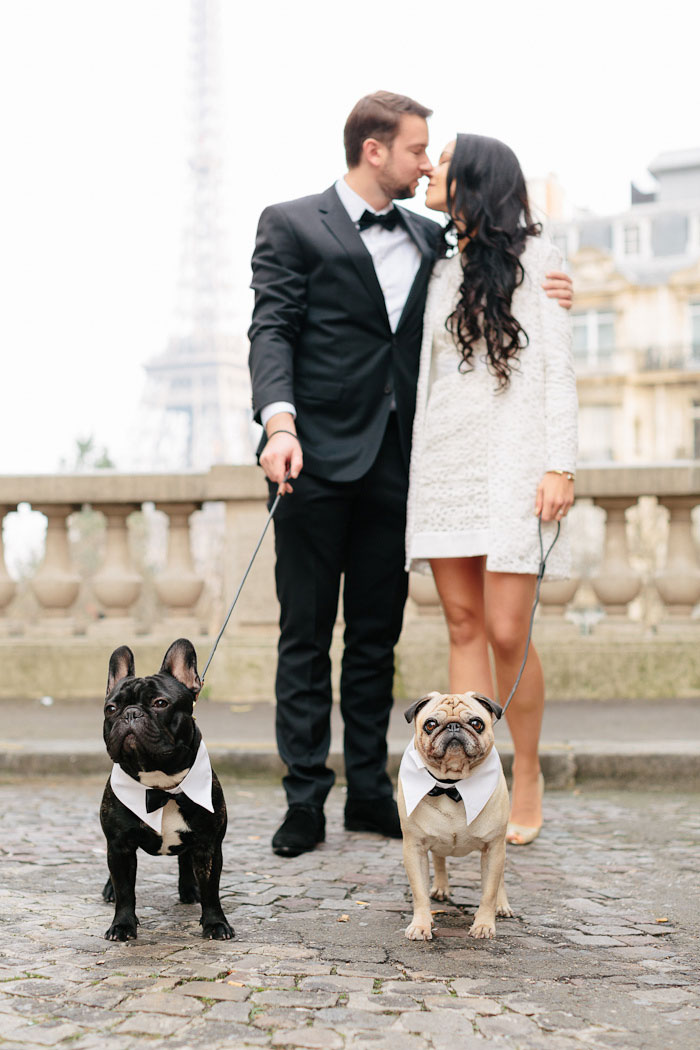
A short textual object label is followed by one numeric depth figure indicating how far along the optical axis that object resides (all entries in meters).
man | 3.98
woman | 3.84
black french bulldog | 2.74
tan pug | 2.87
